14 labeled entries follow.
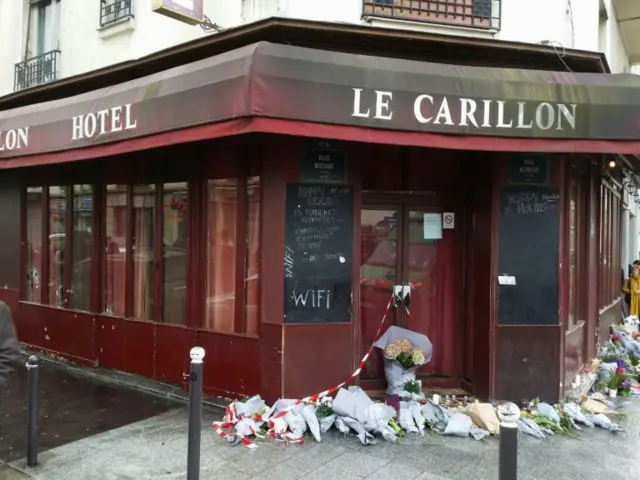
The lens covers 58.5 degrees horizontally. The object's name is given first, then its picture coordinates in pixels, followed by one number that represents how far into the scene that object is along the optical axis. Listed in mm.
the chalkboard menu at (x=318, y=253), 5883
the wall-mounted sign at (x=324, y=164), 5934
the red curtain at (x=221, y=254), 6633
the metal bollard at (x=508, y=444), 3018
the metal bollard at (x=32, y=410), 4551
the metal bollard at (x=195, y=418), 3891
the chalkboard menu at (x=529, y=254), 6188
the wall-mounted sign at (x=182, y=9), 5711
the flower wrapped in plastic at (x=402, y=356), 6180
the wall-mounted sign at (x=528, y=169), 6199
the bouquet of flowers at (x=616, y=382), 7156
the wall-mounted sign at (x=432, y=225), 6789
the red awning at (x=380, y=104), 5051
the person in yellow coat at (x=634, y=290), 12523
